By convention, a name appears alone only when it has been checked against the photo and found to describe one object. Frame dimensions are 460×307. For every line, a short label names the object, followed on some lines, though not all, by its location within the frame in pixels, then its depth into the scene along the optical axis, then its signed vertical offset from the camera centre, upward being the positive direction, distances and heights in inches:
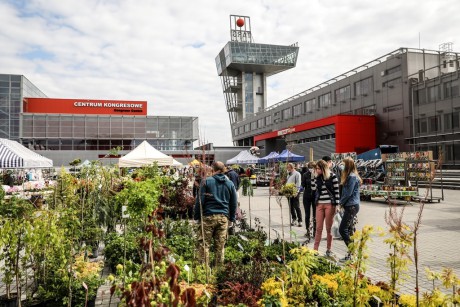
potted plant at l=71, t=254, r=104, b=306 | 157.5 -55.5
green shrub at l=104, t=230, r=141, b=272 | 241.0 -61.2
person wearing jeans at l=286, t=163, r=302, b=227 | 392.8 -15.9
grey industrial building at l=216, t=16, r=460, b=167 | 1202.4 +291.4
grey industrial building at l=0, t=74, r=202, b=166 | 2151.8 +280.2
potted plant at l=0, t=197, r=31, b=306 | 137.7 -26.1
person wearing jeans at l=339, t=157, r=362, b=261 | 241.8 -22.2
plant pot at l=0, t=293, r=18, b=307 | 157.6 -62.4
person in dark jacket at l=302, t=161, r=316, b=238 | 348.8 -26.0
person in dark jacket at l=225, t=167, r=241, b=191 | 430.0 -9.6
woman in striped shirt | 257.8 -25.7
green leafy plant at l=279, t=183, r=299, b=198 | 268.6 -17.9
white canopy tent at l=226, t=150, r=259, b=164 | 1096.2 +32.3
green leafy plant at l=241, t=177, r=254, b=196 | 432.8 -21.7
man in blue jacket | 201.2 -24.3
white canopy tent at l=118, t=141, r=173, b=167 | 610.2 +22.0
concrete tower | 3319.4 +1041.2
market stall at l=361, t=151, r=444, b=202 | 588.5 -14.0
